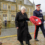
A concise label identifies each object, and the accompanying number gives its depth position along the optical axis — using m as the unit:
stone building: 18.68
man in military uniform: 3.20
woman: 2.69
